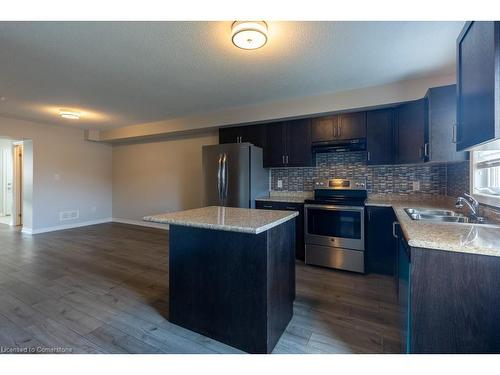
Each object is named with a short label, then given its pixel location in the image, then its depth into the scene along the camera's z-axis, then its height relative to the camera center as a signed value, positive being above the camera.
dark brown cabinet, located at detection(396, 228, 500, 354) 1.06 -0.56
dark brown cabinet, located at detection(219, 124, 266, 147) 3.88 +0.90
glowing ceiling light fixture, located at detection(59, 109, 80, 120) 4.02 +1.28
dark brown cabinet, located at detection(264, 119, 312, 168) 3.56 +0.67
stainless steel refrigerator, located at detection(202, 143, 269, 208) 3.53 +0.19
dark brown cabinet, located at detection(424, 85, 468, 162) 2.19 +0.61
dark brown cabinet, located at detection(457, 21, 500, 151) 1.01 +0.52
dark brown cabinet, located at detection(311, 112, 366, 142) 3.19 +0.86
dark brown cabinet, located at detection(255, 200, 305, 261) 3.30 -0.48
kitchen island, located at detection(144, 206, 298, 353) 1.52 -0.64
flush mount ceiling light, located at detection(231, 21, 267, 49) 1.74 +1.19
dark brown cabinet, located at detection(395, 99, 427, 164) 2.68 +0.68
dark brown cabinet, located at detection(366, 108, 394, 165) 3.02 +0.67
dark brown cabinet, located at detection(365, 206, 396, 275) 2.78 -0.67
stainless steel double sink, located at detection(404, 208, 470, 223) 1.90 -0.26
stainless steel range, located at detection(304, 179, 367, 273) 2.91 -0.59
